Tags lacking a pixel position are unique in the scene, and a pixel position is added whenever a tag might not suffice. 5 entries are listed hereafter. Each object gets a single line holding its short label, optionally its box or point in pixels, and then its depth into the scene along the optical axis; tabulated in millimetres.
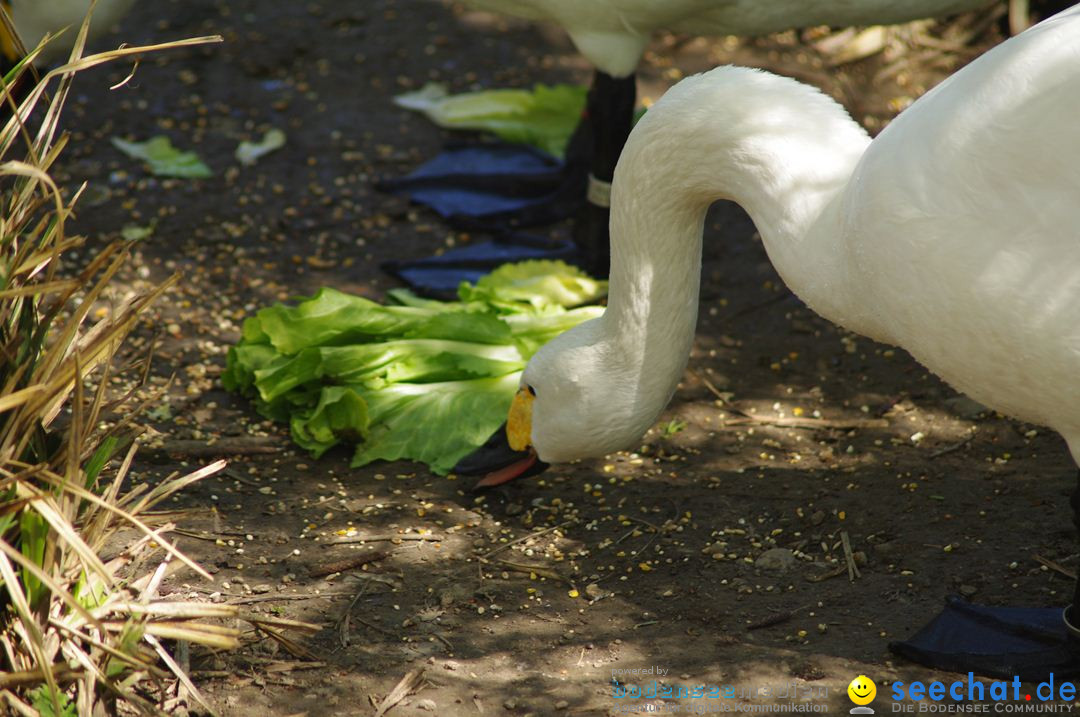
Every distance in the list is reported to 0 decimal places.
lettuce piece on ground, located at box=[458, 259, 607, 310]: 10258
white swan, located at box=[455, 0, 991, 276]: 9344
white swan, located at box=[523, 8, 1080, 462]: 5324
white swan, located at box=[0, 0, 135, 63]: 10297
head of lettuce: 8797
